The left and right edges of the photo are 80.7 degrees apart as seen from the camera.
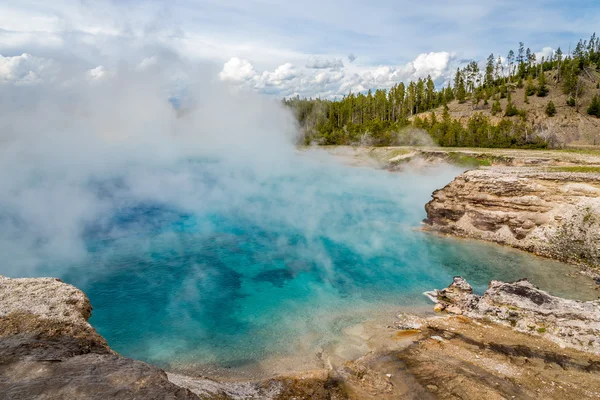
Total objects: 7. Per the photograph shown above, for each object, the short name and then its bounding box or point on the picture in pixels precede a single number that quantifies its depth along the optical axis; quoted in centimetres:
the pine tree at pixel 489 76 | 10269
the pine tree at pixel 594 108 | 7244
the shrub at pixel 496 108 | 7944
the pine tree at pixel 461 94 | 9519
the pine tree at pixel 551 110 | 7550
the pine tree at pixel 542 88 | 8450
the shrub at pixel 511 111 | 7644
